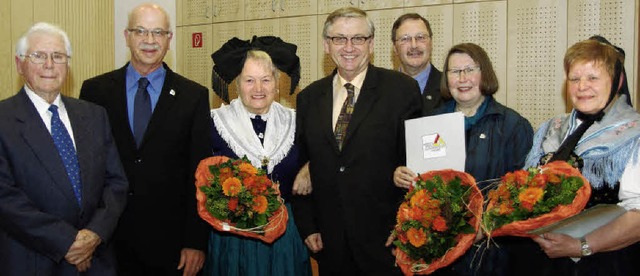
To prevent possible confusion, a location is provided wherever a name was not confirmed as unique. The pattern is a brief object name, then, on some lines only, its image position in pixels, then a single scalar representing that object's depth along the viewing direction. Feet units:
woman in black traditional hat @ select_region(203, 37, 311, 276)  9.94
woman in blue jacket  9.00
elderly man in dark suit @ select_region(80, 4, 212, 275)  10.00
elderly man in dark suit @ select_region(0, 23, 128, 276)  8.42
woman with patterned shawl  7.55
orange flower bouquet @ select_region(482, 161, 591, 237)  7.07
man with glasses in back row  13.05
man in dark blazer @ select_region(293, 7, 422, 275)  9.38
